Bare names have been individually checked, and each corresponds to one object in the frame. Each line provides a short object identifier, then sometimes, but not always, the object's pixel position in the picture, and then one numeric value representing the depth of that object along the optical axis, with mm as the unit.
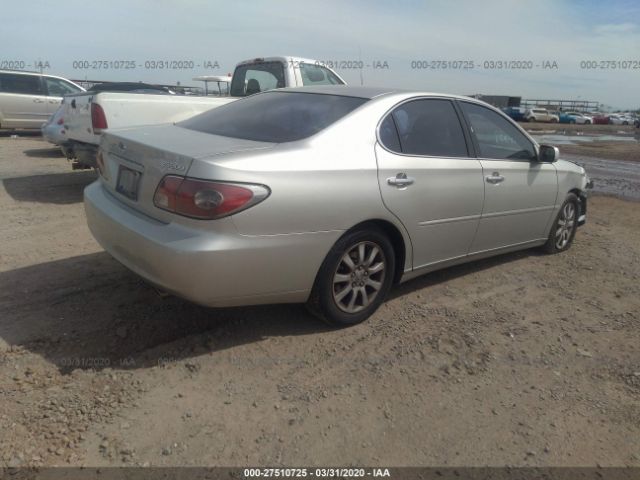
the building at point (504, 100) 61156
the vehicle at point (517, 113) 51875
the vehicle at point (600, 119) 58822
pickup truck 5895
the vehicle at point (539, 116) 52906
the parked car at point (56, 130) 6986
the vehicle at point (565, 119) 56250
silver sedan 2730
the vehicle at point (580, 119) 56125
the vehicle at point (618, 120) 60919
